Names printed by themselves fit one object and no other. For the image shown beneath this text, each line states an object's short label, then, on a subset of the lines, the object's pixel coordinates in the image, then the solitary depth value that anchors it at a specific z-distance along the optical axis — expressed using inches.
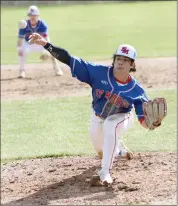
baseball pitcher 488.1
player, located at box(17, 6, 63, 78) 1080.2
